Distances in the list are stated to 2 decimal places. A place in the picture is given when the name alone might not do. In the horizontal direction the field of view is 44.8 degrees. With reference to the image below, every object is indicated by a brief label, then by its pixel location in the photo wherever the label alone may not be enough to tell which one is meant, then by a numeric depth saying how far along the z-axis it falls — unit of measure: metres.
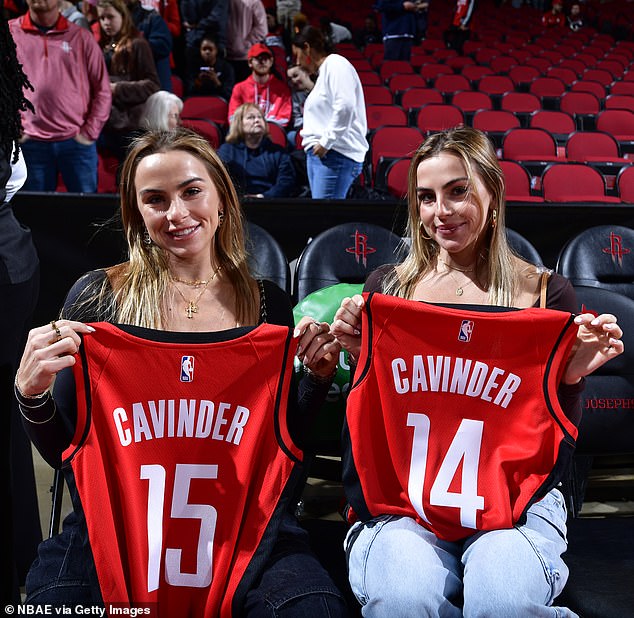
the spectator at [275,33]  9.14
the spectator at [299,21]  6.39
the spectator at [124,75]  5.18
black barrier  3.78
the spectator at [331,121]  4.59
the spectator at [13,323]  1.95
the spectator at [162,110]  4.91
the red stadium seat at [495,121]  7.61
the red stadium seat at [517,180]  5.50
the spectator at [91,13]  6.44
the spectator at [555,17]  15.02
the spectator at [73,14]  6.21
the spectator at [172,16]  7.67
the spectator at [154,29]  6.32
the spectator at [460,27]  11.75
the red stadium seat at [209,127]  6.11
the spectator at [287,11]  9.95
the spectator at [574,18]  15.11
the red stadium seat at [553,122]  7.87
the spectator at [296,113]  6.55
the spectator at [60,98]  4.44
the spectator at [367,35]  12.10
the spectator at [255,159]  5.12
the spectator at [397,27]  9.04
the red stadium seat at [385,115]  7.42
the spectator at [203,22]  7.43
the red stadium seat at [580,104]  8.64
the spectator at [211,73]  7.37
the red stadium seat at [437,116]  7.45
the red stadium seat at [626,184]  5.43
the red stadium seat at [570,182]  5.56
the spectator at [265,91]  6.16
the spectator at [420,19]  9.39
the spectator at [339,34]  9.73
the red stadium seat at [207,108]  7.13
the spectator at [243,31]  7.64
